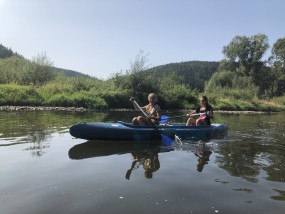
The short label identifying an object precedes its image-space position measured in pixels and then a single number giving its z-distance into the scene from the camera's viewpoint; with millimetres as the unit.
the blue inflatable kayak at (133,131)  4999
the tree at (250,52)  31578
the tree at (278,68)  32318
